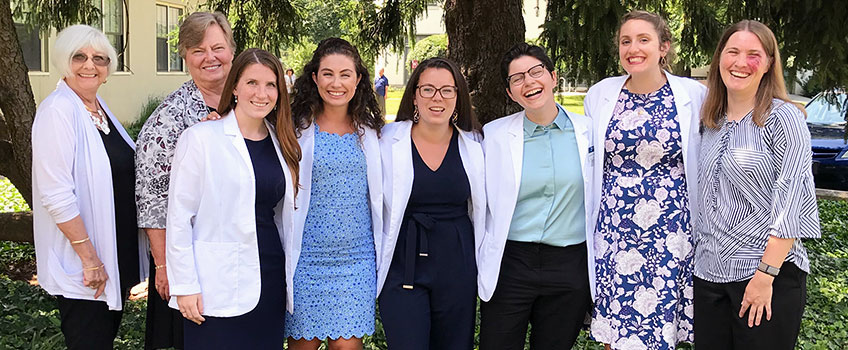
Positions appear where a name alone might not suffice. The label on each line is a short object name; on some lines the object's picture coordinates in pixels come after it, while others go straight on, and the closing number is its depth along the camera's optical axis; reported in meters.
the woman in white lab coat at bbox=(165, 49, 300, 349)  3.04
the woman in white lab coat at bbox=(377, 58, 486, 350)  3.44
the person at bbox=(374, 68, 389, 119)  21.37
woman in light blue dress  3.39
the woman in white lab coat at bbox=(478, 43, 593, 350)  3.44
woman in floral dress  3.36
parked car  10.92
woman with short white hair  3.13
